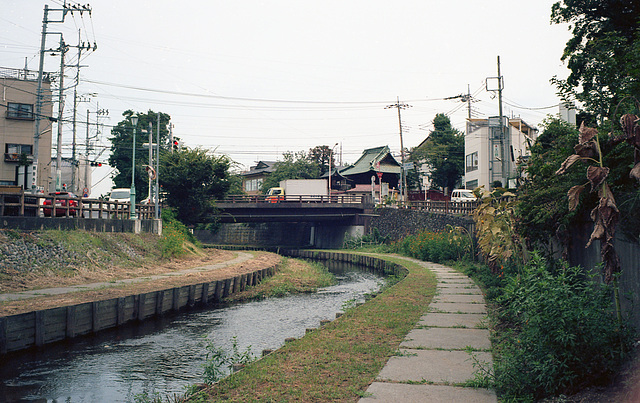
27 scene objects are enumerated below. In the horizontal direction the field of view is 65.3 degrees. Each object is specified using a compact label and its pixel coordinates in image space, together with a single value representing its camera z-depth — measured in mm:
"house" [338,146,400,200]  72750
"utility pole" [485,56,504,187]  45462
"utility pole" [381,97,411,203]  52494
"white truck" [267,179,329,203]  54469
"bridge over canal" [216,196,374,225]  47062
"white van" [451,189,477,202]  46725
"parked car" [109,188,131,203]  40406
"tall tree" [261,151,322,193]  78438
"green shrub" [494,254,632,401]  5195
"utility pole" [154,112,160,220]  28594
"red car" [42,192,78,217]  20625
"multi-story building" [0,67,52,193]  41375
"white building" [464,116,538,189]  46500
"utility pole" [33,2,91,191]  33609
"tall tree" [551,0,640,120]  7989
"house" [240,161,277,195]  87812
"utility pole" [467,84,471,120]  60775
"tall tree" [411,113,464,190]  62281
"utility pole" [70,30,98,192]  39156
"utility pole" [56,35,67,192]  35750
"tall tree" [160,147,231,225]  32625
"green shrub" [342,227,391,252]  45984
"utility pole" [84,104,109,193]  57188
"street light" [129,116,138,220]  26141
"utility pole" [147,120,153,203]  31411
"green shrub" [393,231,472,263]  26025
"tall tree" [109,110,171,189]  63281
